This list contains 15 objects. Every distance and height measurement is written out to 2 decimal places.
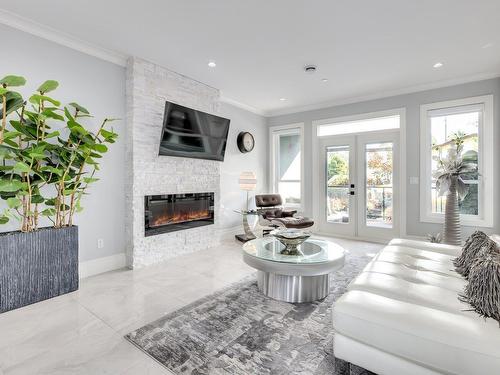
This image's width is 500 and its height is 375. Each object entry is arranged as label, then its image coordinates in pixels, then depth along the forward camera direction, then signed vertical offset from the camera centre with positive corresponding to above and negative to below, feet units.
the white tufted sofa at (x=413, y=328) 3.72 -2.26
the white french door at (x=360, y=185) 15.92 +0.18
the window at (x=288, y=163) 19.81 +2.01
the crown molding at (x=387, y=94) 13.23 +5.78
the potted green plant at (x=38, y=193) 7.52 -0.16
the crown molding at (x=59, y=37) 8.54 +5.65
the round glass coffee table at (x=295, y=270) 7.46 -2.44
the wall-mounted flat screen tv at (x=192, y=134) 12.17 +2.86
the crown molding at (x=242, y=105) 16.84 +5.91
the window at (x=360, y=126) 15.96 +4.16
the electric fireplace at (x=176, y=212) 12.02 -1.25
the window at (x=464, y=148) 13.06 +2.16
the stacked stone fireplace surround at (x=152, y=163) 11.37 +1.22
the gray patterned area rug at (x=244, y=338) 5.26 -3.65
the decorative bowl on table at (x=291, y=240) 8.79 -1.82
